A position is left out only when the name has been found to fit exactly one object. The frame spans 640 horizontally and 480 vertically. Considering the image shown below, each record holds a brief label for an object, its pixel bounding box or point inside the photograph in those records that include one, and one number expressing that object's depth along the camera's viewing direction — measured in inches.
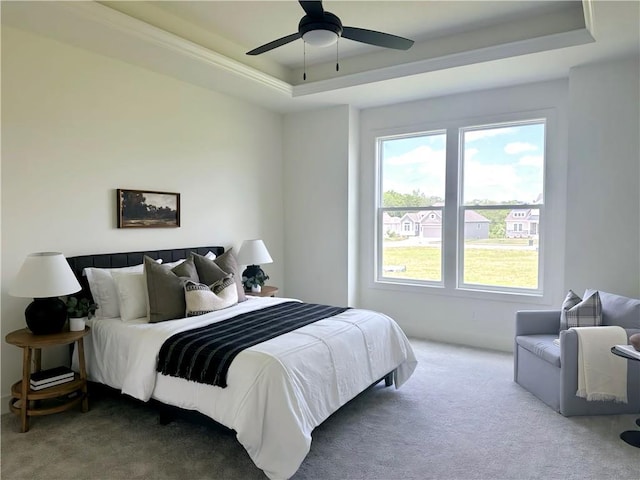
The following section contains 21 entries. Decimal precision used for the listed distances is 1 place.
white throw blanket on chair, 120.6
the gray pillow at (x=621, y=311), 126.9
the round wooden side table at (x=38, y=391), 115.2
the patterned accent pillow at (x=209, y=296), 135.3
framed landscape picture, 157.0
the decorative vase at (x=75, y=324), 126.4
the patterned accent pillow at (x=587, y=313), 132.3
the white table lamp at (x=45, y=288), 114.5
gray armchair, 122.5
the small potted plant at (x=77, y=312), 125.6
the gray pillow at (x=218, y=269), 151.5
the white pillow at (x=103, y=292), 137.5
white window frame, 179.9
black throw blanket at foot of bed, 101.8
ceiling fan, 99.1
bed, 92.5
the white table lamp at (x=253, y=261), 192.7
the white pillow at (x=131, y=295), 134.1
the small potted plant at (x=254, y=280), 192.1
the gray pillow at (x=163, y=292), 130.9
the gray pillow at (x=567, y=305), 138.9
